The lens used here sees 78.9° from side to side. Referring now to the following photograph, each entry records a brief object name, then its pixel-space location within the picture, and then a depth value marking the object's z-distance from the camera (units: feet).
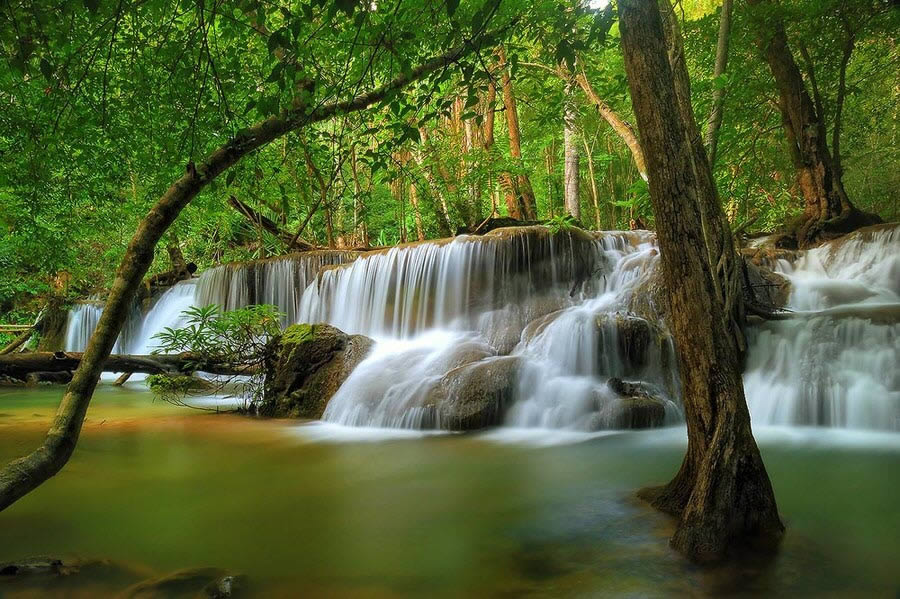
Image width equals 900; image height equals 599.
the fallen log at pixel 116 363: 18.33
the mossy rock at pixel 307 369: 26.86
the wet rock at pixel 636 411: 21.21
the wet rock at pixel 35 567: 9.30
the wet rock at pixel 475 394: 22.50
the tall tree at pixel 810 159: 36.40
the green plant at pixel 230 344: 23.82
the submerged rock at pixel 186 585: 9.02
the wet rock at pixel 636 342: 24.09
